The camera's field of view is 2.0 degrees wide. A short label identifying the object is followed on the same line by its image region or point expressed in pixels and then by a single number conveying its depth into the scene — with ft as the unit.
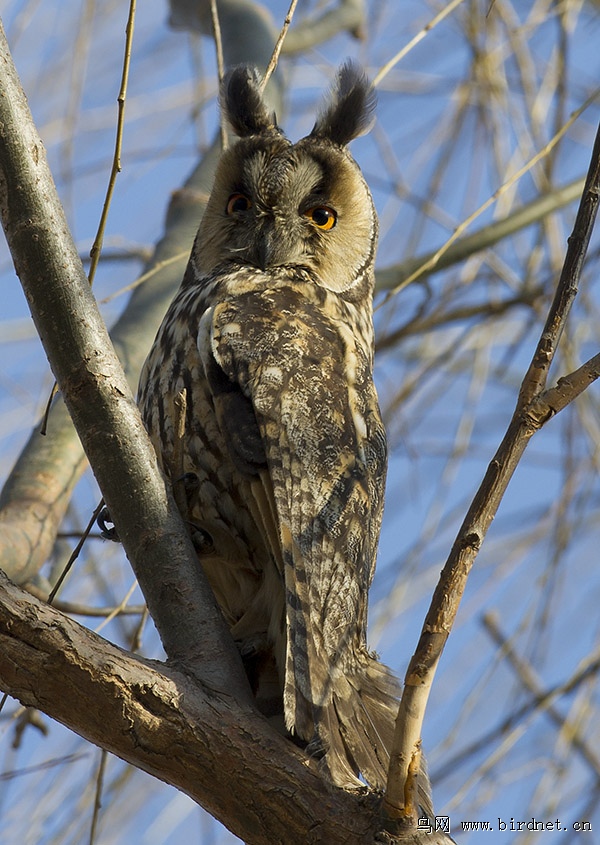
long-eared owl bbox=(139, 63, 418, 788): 28.25
